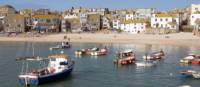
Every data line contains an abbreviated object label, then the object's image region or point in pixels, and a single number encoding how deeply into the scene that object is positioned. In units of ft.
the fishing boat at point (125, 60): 137.75
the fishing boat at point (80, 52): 177.97
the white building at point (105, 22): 338.12
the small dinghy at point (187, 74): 108.70
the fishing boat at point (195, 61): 140.59
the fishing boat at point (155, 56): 155.43
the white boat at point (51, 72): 96.25
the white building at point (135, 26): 300.73
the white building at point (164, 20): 287.59
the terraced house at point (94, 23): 332.29
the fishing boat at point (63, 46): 215.69
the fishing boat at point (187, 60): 142.70
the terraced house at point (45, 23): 327.05
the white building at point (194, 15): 291.38
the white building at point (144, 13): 348.31
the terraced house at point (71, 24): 328.51
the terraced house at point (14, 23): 317.15
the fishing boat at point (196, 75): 107.54
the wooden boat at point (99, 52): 177.11
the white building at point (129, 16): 337.30
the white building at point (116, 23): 326.76
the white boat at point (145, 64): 132.73
